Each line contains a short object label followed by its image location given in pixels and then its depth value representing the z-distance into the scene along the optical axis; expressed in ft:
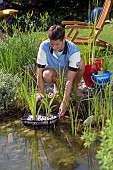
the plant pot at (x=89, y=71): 17.06
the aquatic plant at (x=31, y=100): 14.92
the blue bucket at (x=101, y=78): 16.22
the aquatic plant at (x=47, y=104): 15.11
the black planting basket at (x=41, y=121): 15.17
